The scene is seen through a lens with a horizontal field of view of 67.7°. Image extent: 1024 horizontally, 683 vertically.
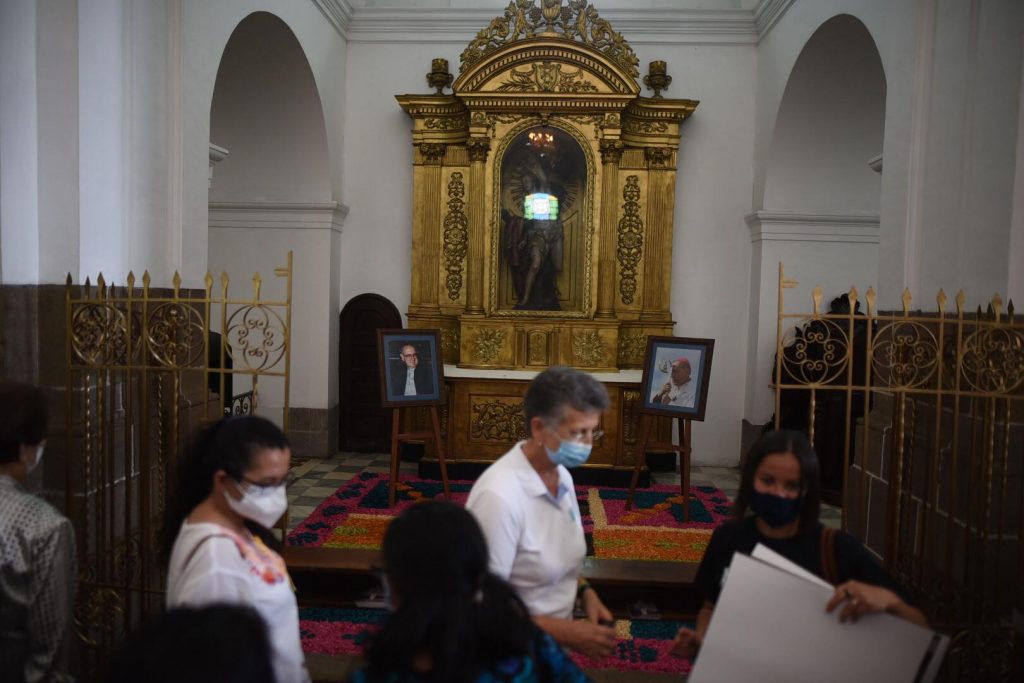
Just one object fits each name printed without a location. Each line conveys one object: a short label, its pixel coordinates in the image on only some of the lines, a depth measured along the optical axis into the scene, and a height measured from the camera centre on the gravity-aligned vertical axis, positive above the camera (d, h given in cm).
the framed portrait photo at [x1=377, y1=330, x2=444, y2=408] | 658 -48
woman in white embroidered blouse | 186 -56
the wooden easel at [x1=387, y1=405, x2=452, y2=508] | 645 -108
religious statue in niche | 828 +112
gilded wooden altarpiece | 793 +130
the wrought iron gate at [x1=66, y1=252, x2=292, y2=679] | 344 -66
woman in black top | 210 -60
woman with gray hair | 217 -58
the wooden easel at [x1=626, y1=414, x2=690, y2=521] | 634 -109
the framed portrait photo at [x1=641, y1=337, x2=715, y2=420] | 637 -47
